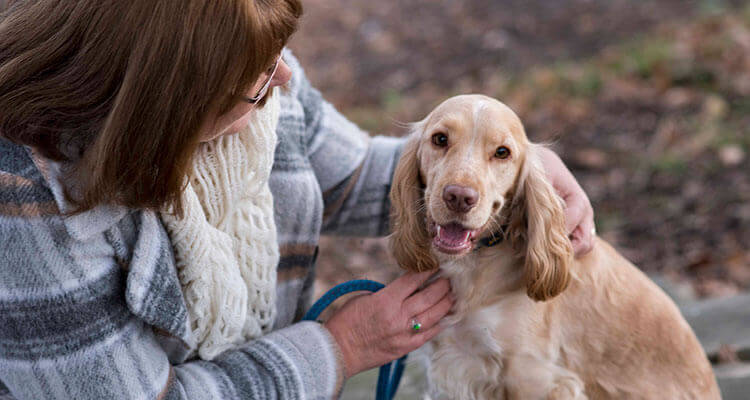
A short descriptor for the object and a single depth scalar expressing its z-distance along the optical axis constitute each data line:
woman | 1.25
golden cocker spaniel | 1.69
